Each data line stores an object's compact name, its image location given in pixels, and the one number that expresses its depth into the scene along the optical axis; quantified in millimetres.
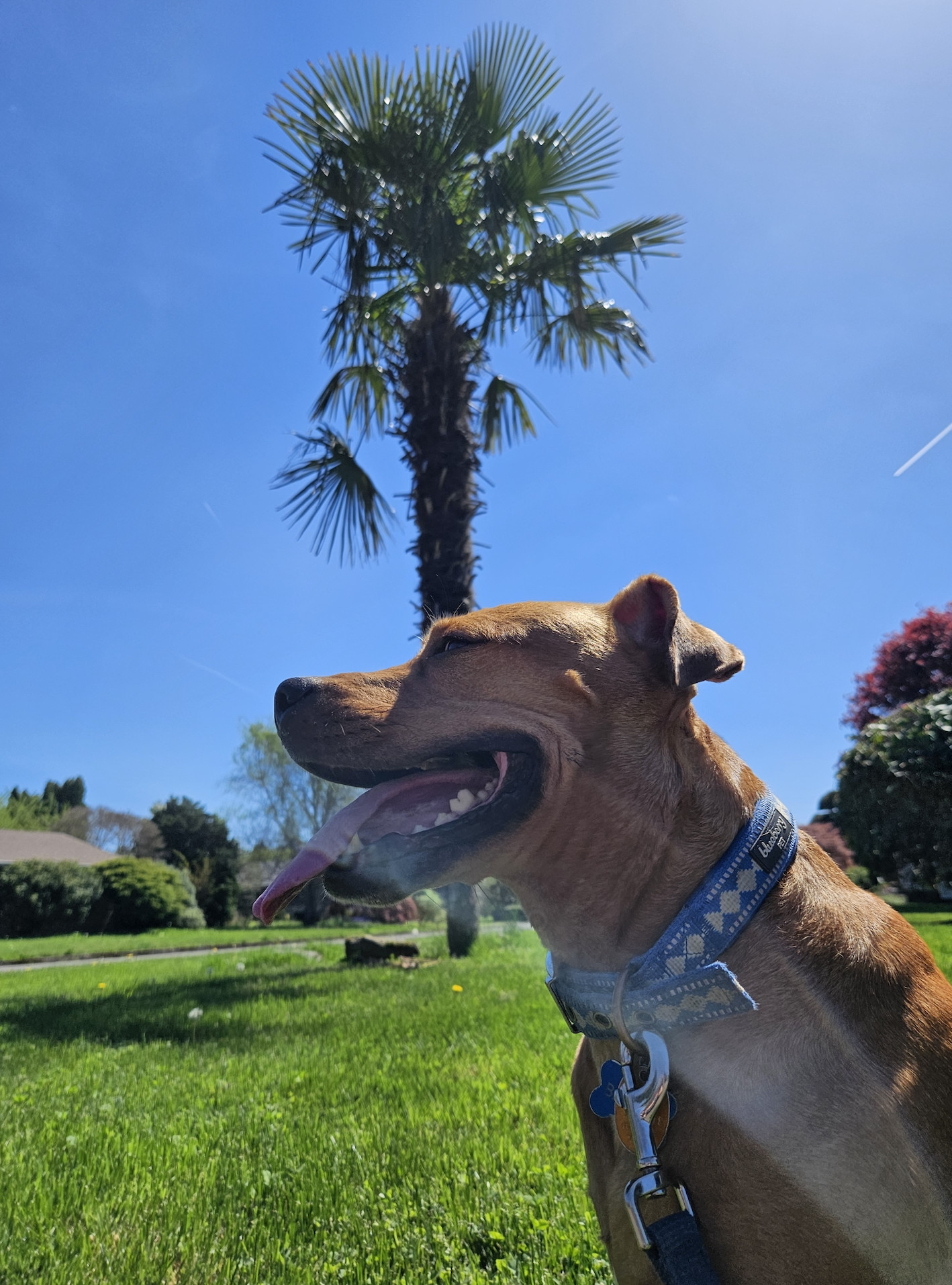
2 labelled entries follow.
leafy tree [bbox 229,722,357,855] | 37125
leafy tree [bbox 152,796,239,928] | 31453
